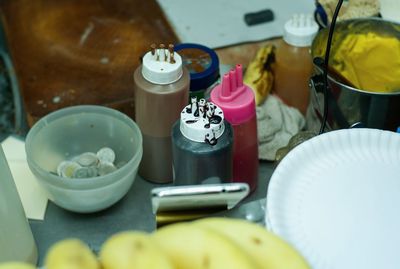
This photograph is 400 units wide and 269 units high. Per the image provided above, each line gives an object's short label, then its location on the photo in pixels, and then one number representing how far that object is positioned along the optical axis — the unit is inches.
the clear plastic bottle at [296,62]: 29.7
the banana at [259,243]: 14.2
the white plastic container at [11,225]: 21.9
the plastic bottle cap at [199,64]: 26.7
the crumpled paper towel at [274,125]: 29.0
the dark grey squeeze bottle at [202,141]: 22.1
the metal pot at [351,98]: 24.2
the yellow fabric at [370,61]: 26.7
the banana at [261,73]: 30.2
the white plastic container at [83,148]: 24.7
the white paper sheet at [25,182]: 27.1
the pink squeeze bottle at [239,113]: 24.2
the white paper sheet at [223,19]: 36.3
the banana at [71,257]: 12.9
